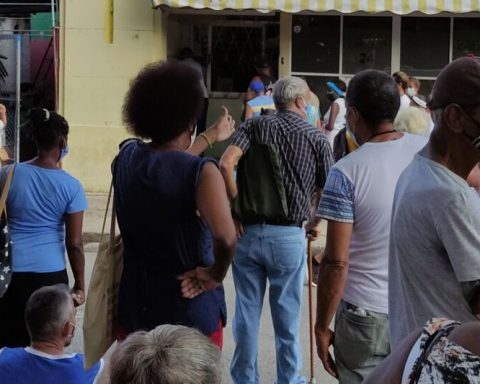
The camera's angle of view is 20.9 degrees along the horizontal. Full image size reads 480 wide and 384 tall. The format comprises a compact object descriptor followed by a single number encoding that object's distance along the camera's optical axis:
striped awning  17.45
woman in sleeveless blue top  4.95
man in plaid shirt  7.19
